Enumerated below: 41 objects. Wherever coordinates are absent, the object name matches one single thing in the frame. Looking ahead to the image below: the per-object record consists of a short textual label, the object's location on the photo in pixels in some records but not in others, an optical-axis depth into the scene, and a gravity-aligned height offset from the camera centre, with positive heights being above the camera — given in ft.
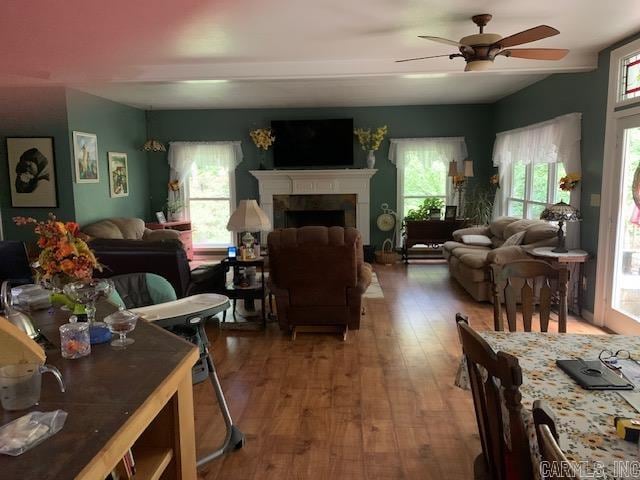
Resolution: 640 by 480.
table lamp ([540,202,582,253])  14.96 -1.09
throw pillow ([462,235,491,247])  21.43 -2.62
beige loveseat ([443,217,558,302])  16.87 -2.73
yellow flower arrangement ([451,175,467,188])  25.66 +0.10
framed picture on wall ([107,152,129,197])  23.68 +0.43
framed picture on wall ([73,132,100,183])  20.67 +1.17
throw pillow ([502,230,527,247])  17.79 -2.16
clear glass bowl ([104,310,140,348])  5.49 -1.64
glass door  13.24 -1.62
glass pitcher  3.93 -1.63
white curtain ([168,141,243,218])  27.58 +1.62
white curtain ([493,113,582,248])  16.24 +1.27
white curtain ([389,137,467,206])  26.91 +1.72
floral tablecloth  4.07 -2.22
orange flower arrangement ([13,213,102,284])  5.78 -0.84
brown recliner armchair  13.00 -2.55
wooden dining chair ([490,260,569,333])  7.99 -1.84
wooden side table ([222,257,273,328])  14.96 -3.31
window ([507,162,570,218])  19.32 -0.36
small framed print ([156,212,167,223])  27.14 -1.87
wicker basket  25.49 -3.94
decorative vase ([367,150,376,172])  26.61 +1.23
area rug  18.93 -4.37
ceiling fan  10.50 +2.97
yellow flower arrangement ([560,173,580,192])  15.99 -0.03
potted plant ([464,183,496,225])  25.98 -1.25
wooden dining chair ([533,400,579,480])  2.78 -1.66
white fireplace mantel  26.78 -0.11
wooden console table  24.84 -2.48
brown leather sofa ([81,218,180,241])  20.44 -2.04
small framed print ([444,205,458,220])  25.48 -1.62
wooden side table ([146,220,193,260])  26.05 -2.47
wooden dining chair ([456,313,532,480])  4.30 -2.18
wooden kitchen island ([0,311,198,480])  3.33 -1.85
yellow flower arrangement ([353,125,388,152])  26.35 +2.43
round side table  14.88 -2.51
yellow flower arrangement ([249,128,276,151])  26.40 +2.42
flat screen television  26.61 +2.14
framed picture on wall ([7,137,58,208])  20.26 +0.51
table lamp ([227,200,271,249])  14.94 -1.14
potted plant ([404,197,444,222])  25.52 -1.57
